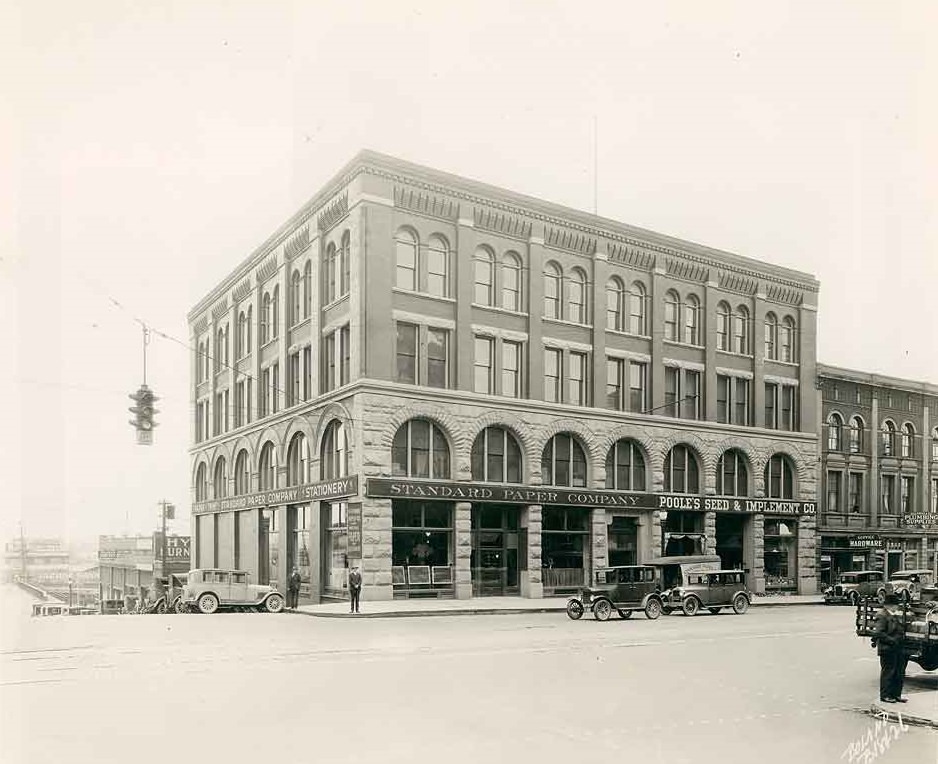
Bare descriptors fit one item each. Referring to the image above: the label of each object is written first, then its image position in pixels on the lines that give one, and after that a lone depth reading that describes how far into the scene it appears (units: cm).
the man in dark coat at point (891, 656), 1232
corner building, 3362
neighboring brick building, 3812
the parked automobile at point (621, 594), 2706
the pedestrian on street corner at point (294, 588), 3209
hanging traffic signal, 1912
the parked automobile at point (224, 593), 3078
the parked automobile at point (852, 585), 3606
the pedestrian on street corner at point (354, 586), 2891
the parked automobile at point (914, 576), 3109
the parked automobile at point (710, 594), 2875
